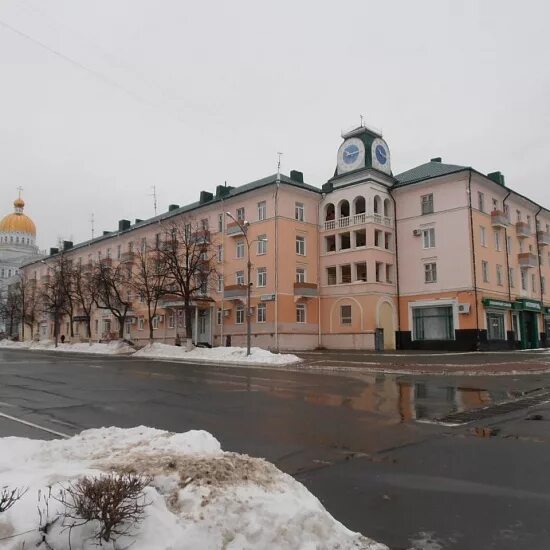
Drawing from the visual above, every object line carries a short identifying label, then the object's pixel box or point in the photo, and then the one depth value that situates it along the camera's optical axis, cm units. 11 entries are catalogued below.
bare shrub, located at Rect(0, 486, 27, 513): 325
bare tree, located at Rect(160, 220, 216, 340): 3925
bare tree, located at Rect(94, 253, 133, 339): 4791
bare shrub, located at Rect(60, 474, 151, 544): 325
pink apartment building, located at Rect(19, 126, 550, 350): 3938
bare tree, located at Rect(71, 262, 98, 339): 5319
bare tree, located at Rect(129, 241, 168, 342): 4181
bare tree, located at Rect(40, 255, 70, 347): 5748
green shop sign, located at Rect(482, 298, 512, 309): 3806
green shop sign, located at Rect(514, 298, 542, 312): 4262
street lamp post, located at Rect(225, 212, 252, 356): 2946
